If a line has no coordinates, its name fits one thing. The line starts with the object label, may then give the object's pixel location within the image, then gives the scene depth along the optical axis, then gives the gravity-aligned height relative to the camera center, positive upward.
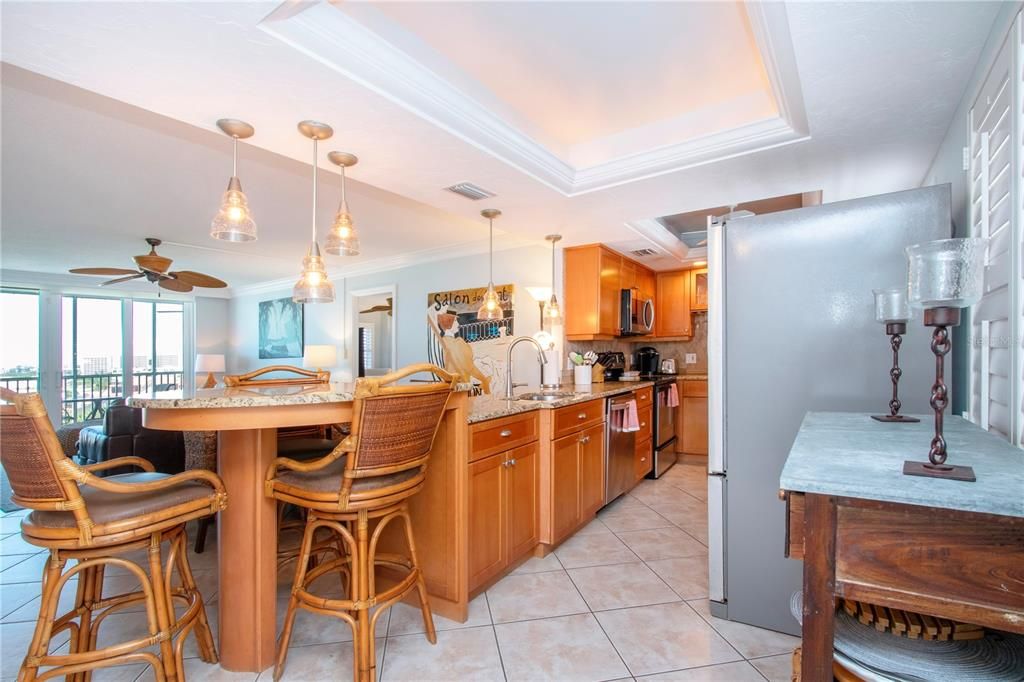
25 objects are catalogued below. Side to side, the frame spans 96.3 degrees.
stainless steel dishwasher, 3.45 -0.89
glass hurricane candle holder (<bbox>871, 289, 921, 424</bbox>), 1.49 +0.07
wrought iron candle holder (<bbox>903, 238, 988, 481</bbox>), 0.90 +0.10
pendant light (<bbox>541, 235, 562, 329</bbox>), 3.77 +0.23
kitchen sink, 3.19 -0.42
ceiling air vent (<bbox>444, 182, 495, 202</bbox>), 2.76 +0.91
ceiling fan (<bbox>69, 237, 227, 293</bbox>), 4.23 +0.63
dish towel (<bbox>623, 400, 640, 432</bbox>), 3.69 -0.65
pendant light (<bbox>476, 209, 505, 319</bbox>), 3.37 +0.23
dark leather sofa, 3.04 -0.70
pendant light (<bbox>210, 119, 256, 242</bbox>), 1.86 +0.49
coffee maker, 5.40 -0.27
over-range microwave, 4.57 +0.25
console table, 0.73 -0.35
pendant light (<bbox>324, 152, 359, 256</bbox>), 2.20 +0.49
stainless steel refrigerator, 1.73 -0.05
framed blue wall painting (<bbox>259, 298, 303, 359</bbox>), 7.04 +0.15
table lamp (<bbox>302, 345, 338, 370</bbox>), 6.11 -0.23
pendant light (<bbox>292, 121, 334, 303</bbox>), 2.08 +0.27
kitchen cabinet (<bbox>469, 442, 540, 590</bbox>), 2.17 -0.89
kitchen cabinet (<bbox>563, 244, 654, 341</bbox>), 4.16 +0.42
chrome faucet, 3.19 -0.30
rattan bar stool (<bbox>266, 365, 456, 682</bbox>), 1.52 -0.51
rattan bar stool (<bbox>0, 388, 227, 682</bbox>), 1.25 -0.55
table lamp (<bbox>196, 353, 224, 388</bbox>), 6.88 -0.35
